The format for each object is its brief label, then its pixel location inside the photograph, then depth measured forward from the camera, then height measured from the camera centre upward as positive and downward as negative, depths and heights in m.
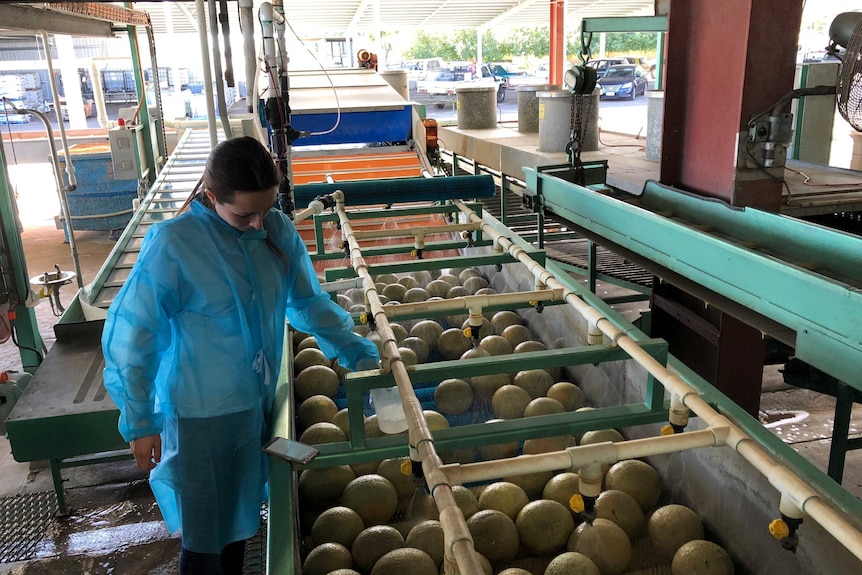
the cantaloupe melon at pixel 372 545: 2.39 -1.53
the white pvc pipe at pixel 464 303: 2.62 -0.77
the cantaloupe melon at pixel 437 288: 4.88 -1.32
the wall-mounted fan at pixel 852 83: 2.87 +0.03
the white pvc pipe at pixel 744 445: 1.27 -0.80
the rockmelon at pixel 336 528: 2.49 -1.53
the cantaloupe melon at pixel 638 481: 2.67 -1.50
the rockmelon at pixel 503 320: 4.35 -1.39
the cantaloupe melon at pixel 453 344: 4.11 -1.44
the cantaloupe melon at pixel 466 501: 2.55 -1.48
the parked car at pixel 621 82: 24.61 +0.55
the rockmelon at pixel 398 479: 2.82 -1.53
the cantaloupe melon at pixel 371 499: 2.65 -1.52
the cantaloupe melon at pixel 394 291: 4.79 -1.30
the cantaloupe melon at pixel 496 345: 3.94 -1.40
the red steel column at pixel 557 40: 15.88 +1.38
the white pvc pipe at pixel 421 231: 4.11 -0.77
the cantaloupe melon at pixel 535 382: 3.55 -1.46
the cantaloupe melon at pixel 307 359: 3.81 -1.39
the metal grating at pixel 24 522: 3.62 -2.24
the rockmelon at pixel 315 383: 3.54 -1.42
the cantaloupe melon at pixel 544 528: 2.47 -1.54
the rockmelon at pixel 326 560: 2.33 -1.54
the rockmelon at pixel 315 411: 3.24 -1.44
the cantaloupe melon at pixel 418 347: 4.05 -1.43
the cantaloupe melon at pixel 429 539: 2.38 -1.51
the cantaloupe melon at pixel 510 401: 3.38 -1.48
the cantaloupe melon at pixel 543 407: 3.19 -1.42
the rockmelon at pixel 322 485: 2.73 -1.50
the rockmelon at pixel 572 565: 2.23 -1.51
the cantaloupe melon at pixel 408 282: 5.10 -1.31
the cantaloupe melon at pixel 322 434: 2.93 -1.40
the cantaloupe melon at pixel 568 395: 3.35 -1.45
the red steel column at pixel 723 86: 3.43 +0.04
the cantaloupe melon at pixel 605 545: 2.36 -1.54
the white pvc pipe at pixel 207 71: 2.86 +0.17
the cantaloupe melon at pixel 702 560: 2.25 -1.53
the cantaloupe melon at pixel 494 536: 2.43 -1.54
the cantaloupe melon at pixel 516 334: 4.13 -1.40
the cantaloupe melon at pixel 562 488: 2.65 -1.50
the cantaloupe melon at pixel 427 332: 4.23 -1.40
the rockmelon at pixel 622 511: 2.51 -1.51
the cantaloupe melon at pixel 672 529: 2.43 -1.54
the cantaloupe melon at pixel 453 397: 3.50 -1.49
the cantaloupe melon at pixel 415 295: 4.69 -1.30
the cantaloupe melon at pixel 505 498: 2.60 -1.51
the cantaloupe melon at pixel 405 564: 2.23 -1.49
